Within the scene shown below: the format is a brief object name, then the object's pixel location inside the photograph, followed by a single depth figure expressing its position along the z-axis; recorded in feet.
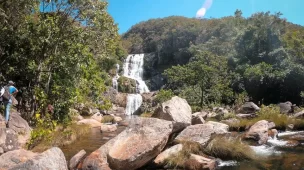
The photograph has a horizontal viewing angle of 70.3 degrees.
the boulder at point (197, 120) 37.75
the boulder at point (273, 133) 33.15
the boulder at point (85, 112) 74.38
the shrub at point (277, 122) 38.92
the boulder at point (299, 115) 44.56
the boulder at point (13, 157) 17.46
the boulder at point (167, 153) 21.29
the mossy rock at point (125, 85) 114.02
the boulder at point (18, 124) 26.15
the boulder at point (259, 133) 29.45
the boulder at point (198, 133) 24.60
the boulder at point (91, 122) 54.29
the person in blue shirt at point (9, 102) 25.06
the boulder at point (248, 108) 60.49
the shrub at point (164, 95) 76.80
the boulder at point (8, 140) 20.26
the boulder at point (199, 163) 20.23
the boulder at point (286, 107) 59.89
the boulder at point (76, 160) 21.86
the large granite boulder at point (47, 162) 15.00
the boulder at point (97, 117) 68.29
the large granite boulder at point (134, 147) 19.71
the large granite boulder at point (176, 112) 25.67
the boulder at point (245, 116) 52.91
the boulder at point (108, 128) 46.68
